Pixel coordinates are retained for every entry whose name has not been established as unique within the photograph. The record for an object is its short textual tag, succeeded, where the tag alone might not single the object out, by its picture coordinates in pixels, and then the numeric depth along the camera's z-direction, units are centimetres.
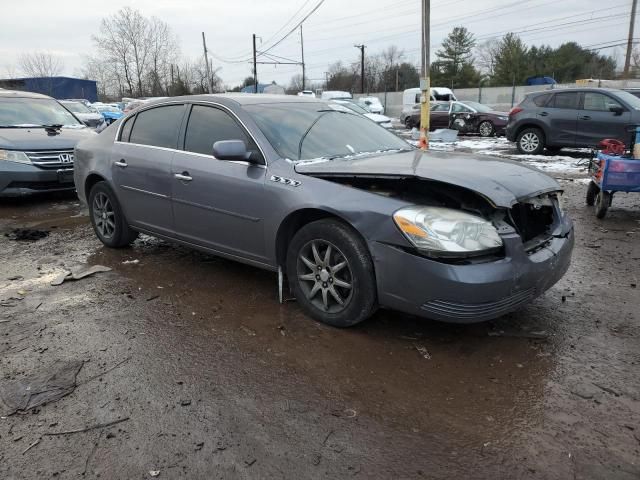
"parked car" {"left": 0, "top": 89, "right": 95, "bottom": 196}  742
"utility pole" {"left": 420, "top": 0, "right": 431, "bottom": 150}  1307
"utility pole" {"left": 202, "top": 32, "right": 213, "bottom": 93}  4510
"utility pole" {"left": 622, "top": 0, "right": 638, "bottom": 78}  3378
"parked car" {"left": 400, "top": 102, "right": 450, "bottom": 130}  2162
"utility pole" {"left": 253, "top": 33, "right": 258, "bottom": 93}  4759
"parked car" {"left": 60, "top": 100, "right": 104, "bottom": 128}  1927
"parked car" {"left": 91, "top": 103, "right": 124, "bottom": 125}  2542
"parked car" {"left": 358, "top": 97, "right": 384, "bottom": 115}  2987
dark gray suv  1135
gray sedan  297
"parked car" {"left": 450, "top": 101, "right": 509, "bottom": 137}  1962
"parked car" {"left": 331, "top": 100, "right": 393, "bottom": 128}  2205
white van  2874
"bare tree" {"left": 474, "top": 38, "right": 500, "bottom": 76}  6579
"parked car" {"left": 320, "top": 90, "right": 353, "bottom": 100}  3137
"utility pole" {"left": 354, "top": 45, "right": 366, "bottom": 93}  5408
